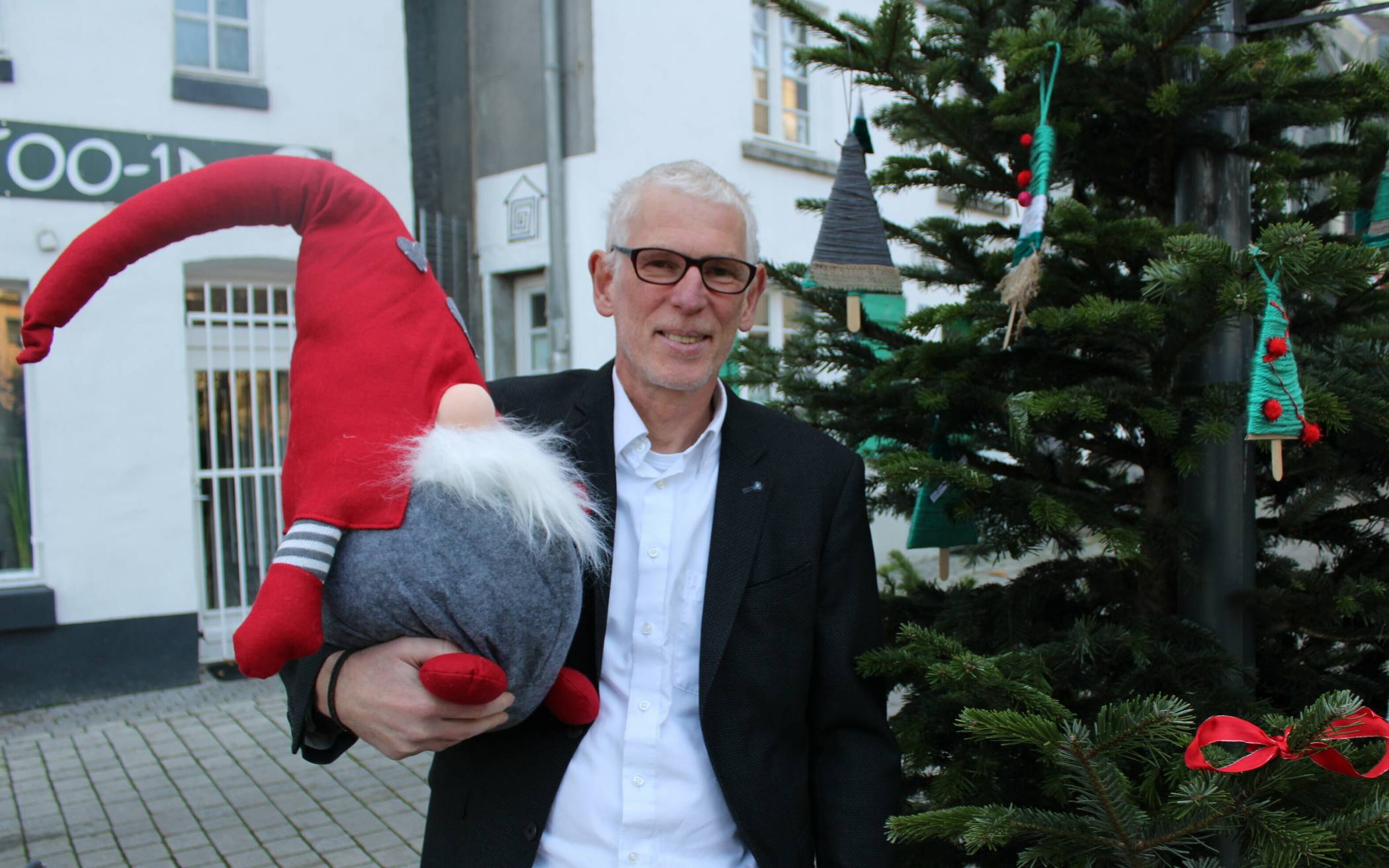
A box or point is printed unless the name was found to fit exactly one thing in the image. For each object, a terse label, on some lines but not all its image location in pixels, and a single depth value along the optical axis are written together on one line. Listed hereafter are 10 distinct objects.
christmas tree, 1.76
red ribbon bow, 1.21
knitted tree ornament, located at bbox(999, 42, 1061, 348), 1.89
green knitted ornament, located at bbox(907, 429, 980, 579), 2.11
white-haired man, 1.62
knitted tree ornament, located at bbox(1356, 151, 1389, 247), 1.89
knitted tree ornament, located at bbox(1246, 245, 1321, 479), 1.57
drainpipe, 7.25
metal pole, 1.93
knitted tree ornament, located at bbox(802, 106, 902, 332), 2.12
